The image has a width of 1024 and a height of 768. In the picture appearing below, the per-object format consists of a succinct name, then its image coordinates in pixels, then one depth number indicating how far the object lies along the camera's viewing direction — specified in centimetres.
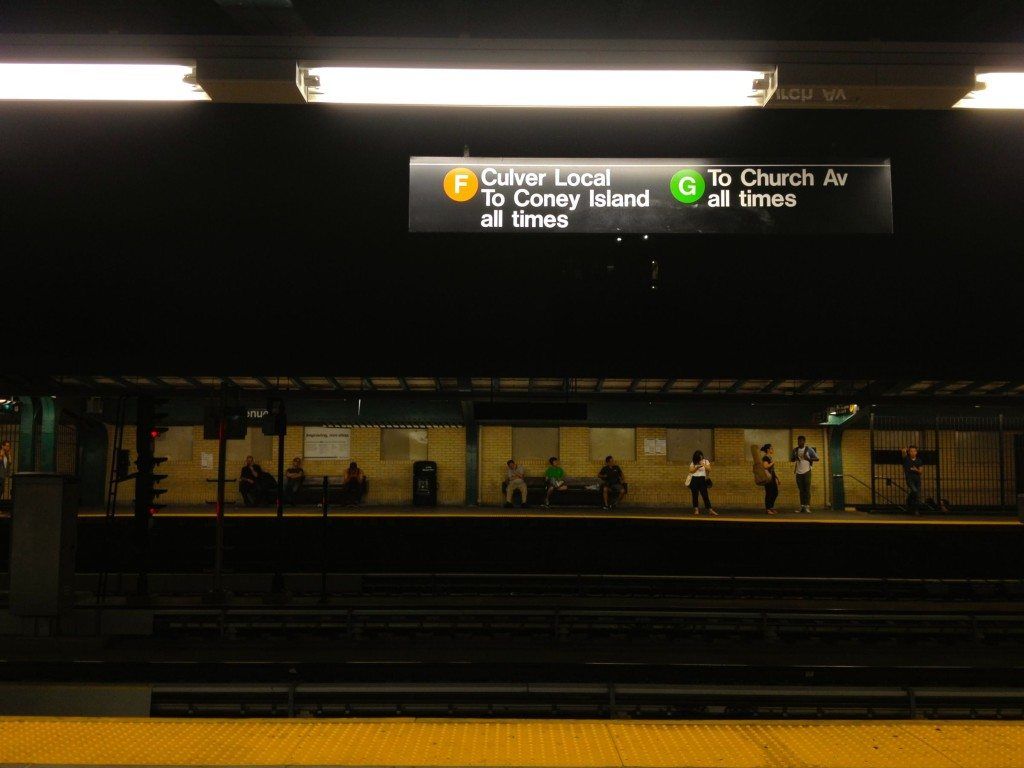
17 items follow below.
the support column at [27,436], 1463
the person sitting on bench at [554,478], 1920
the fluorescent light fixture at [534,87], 366
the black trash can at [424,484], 1964
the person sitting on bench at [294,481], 1909
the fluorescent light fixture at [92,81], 362
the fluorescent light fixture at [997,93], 372
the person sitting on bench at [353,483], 1903
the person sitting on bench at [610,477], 1898
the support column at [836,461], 1964
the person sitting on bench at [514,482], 1923
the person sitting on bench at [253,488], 1742
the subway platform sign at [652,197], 542
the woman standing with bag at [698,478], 1677
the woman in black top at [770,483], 1694
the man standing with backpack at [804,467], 1725
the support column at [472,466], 1973
